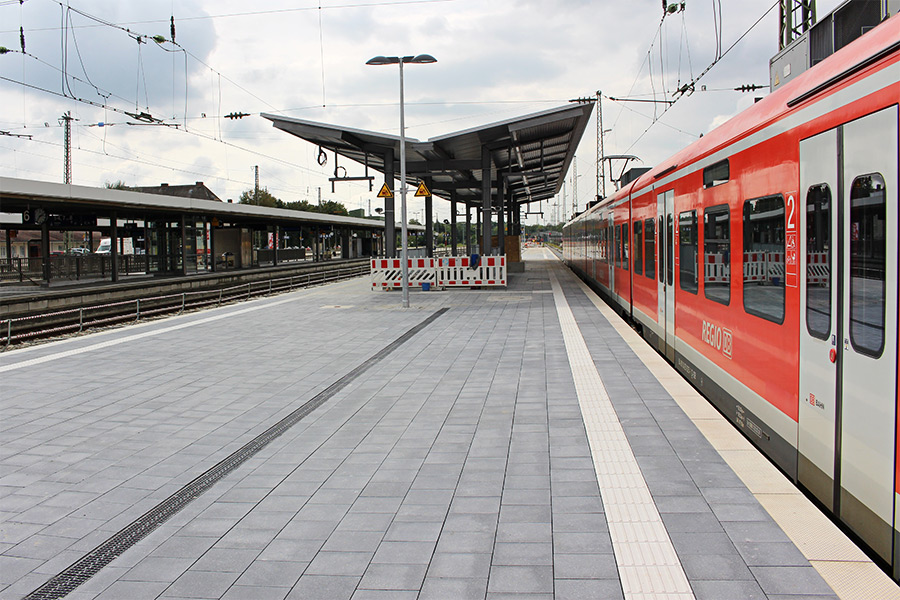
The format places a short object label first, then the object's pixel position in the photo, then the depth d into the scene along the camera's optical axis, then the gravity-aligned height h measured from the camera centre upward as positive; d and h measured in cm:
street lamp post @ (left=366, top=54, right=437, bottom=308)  1723 +334
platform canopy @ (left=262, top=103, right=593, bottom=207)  1980 +415
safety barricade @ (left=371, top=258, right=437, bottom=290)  2286 -10
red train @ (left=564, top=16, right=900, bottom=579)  329 -9
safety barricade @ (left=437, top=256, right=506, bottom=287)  2362 -12
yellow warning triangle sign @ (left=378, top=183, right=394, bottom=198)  1969 +228
